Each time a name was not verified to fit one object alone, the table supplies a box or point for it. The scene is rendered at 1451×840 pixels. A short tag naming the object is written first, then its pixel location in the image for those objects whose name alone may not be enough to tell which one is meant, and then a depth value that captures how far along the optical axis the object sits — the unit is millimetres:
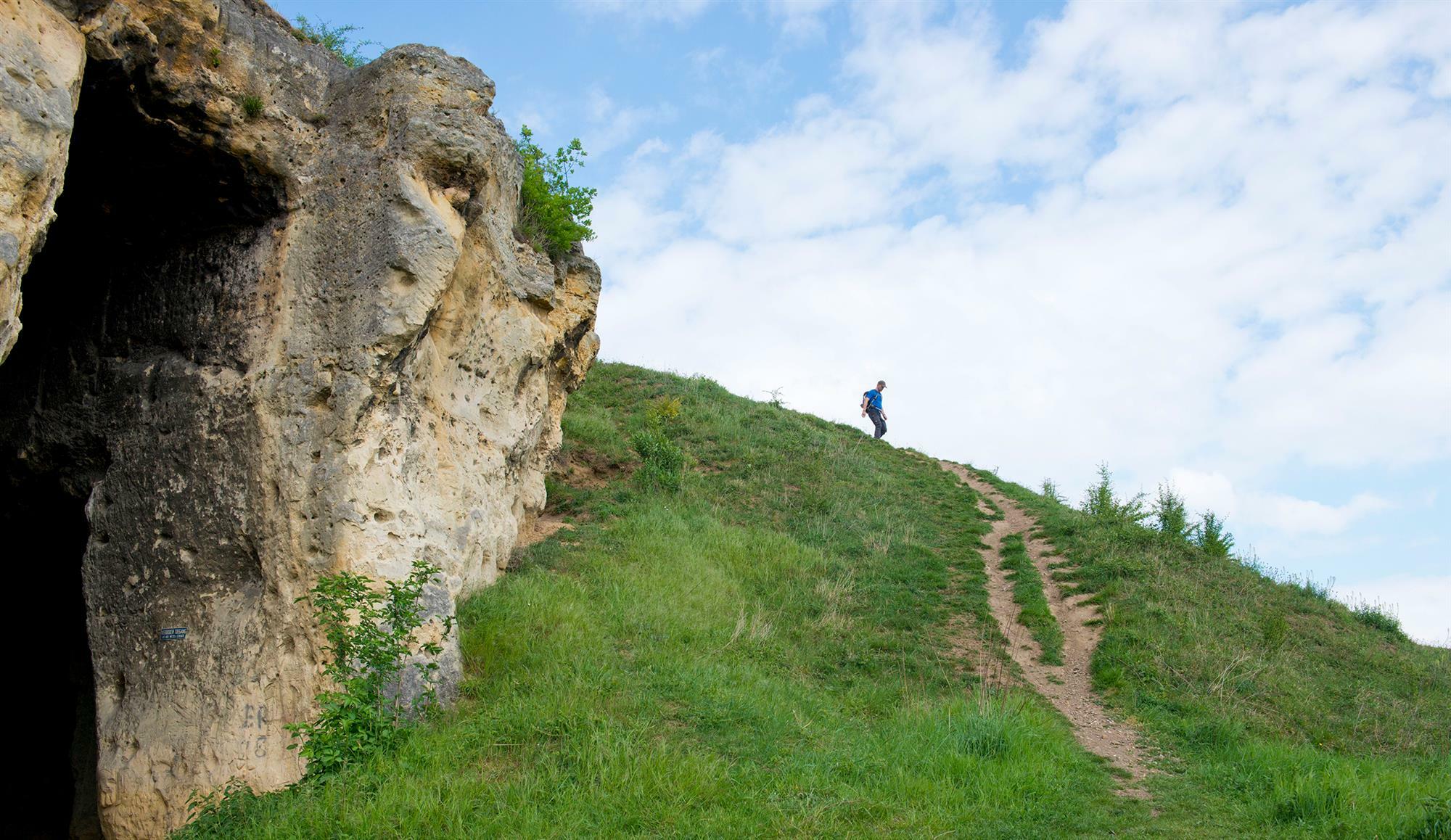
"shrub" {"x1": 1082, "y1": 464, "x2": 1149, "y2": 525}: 17953
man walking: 26842
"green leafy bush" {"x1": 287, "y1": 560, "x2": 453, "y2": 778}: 7145
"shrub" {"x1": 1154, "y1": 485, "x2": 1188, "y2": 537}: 17594
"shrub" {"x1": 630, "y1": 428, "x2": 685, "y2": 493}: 16359
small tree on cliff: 13453
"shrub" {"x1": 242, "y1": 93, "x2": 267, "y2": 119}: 8312
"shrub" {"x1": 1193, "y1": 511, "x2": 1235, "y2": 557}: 16969
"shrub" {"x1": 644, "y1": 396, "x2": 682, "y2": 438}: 19969
